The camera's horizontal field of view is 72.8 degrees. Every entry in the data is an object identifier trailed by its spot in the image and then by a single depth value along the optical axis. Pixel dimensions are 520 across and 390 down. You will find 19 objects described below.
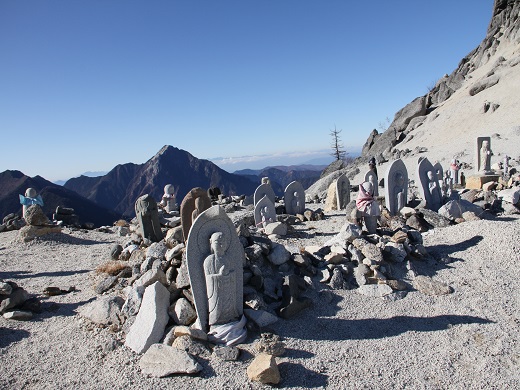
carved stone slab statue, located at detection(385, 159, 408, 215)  11.24
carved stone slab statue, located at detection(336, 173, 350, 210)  14.38
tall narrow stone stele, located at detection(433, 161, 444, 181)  13.65
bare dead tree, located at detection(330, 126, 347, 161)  43.03
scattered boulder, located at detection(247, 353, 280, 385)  4.52
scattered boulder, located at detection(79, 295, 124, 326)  6.07
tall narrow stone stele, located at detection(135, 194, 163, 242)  10.85
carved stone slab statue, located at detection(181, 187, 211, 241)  7.86
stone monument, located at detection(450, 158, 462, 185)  16.80
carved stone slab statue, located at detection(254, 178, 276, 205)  12.95
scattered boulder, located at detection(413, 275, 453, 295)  6.66
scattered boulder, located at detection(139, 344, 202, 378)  4.79
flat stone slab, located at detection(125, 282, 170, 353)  5.37
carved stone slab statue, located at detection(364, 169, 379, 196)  14.55
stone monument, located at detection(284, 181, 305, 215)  13.76
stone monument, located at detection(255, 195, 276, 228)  11.48
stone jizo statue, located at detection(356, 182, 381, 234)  8.84
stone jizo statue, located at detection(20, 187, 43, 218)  13.13
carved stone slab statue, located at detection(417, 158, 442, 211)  11.32
